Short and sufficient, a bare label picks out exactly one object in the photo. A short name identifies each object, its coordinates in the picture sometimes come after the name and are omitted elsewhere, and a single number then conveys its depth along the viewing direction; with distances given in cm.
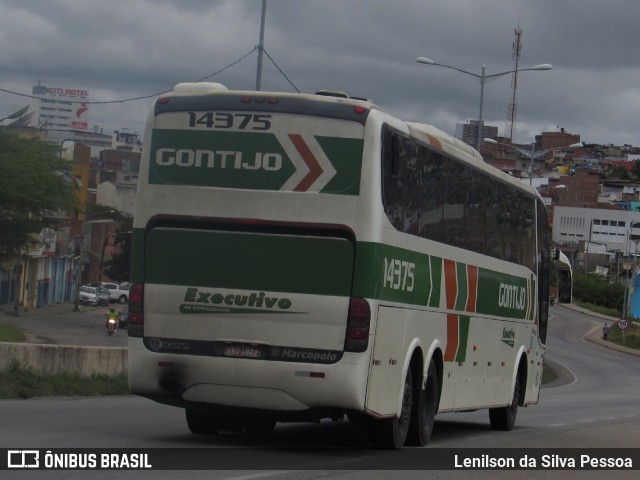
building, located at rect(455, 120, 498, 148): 16341
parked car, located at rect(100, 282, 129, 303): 9525
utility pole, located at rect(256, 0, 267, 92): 3441
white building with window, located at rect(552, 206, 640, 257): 15775
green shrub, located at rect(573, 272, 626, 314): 12244
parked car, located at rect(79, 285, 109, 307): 8856
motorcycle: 5747
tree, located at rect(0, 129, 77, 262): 6788
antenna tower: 17812
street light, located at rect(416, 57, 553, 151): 4269
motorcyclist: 5782
